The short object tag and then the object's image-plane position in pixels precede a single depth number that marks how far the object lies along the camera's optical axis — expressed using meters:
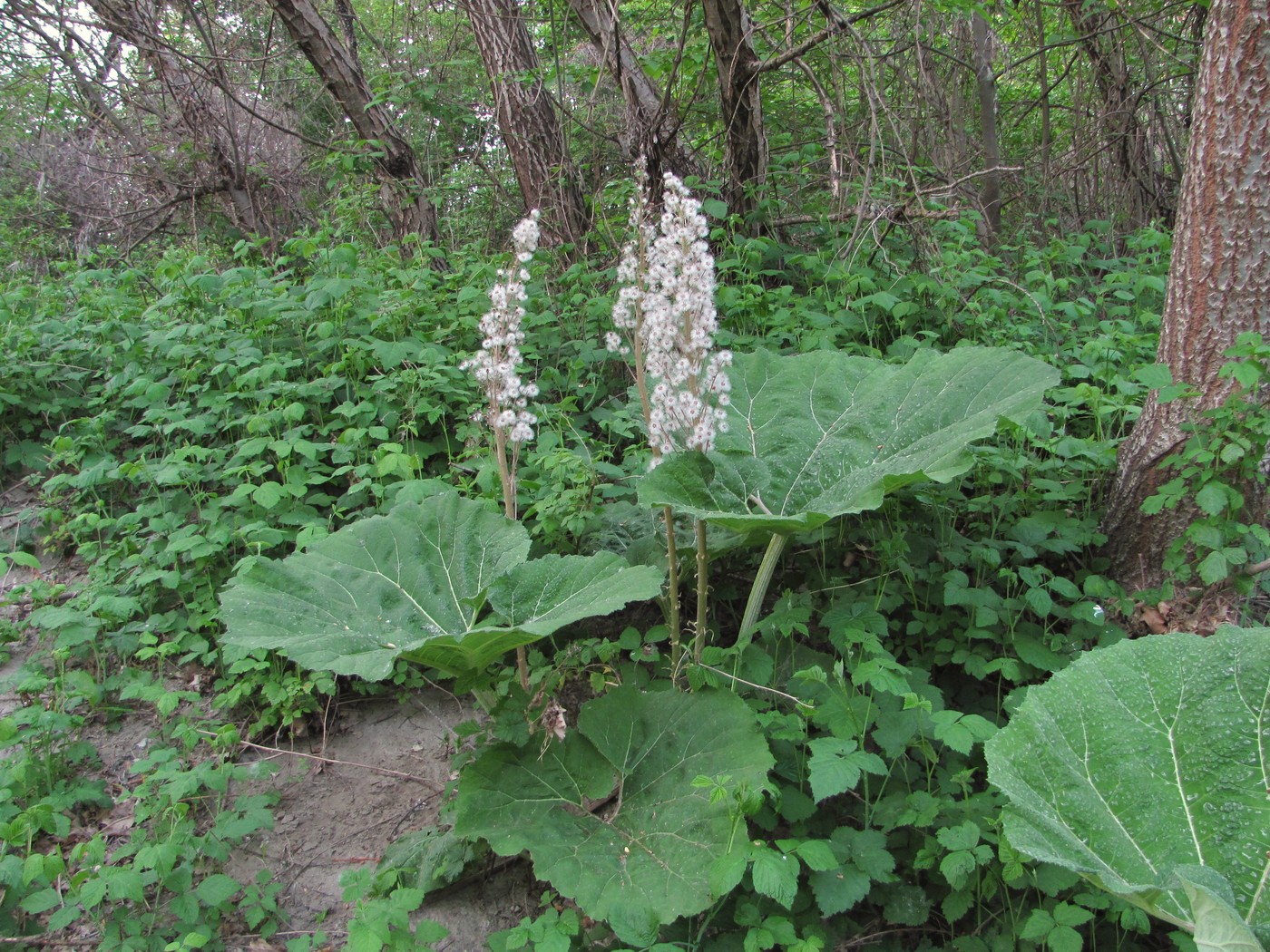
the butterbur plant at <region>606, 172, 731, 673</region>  2.16
